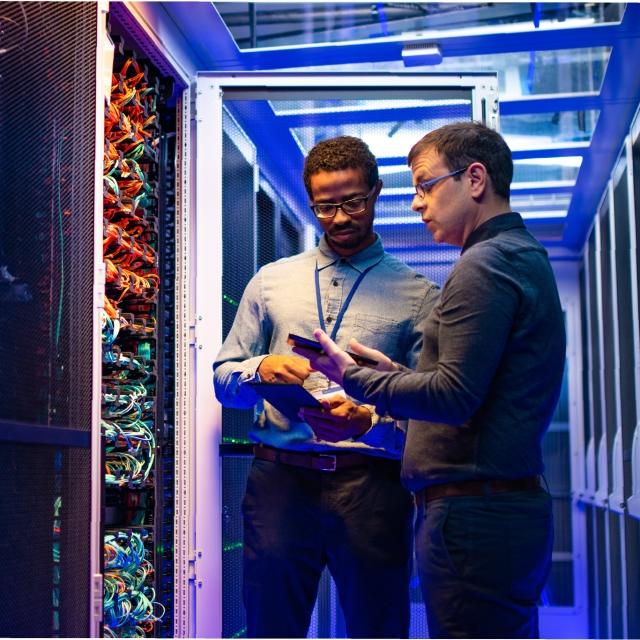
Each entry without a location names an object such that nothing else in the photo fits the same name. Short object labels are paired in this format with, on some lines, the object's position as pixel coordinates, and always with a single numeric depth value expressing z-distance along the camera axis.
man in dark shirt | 1.90
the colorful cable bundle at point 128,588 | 3.16
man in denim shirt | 2.54
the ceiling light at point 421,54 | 4.04
